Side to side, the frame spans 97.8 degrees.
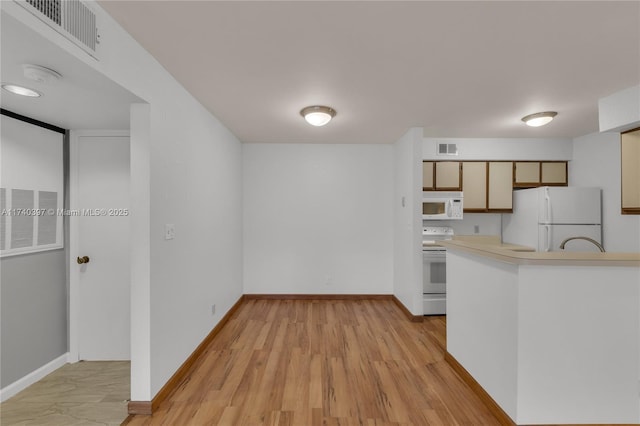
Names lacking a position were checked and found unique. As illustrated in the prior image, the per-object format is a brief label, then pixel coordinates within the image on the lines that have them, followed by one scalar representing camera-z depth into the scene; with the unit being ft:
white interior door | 9.03
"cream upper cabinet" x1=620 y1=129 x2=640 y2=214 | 9.12
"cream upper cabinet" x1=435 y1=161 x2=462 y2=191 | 14.23
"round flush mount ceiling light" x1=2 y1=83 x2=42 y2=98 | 5.93
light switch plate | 7.22
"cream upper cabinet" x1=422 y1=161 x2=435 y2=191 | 14.20
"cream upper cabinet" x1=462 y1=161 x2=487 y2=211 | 14.32
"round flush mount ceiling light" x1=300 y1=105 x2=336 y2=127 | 9.78
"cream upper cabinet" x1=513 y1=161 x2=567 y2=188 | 14.38
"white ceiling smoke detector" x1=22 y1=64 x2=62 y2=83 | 5.03
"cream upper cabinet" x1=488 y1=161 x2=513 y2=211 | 14.34
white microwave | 13.96
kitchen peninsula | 5.57
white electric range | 12.94
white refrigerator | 12.63
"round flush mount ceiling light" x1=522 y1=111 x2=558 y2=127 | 10.46
